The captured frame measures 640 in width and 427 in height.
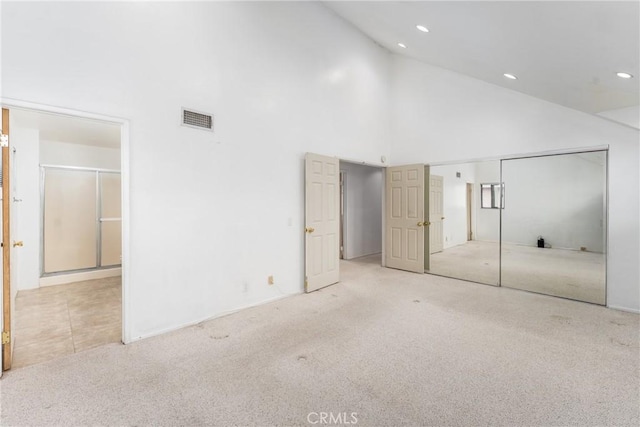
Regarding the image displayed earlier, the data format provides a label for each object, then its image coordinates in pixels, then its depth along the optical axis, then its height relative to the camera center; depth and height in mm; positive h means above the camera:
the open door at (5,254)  2221 -346
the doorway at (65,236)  2867 -432
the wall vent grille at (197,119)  3045 +996
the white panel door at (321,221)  4230 -177
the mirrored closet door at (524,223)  3955 -213
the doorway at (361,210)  6891 +0
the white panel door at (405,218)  5379 -154
